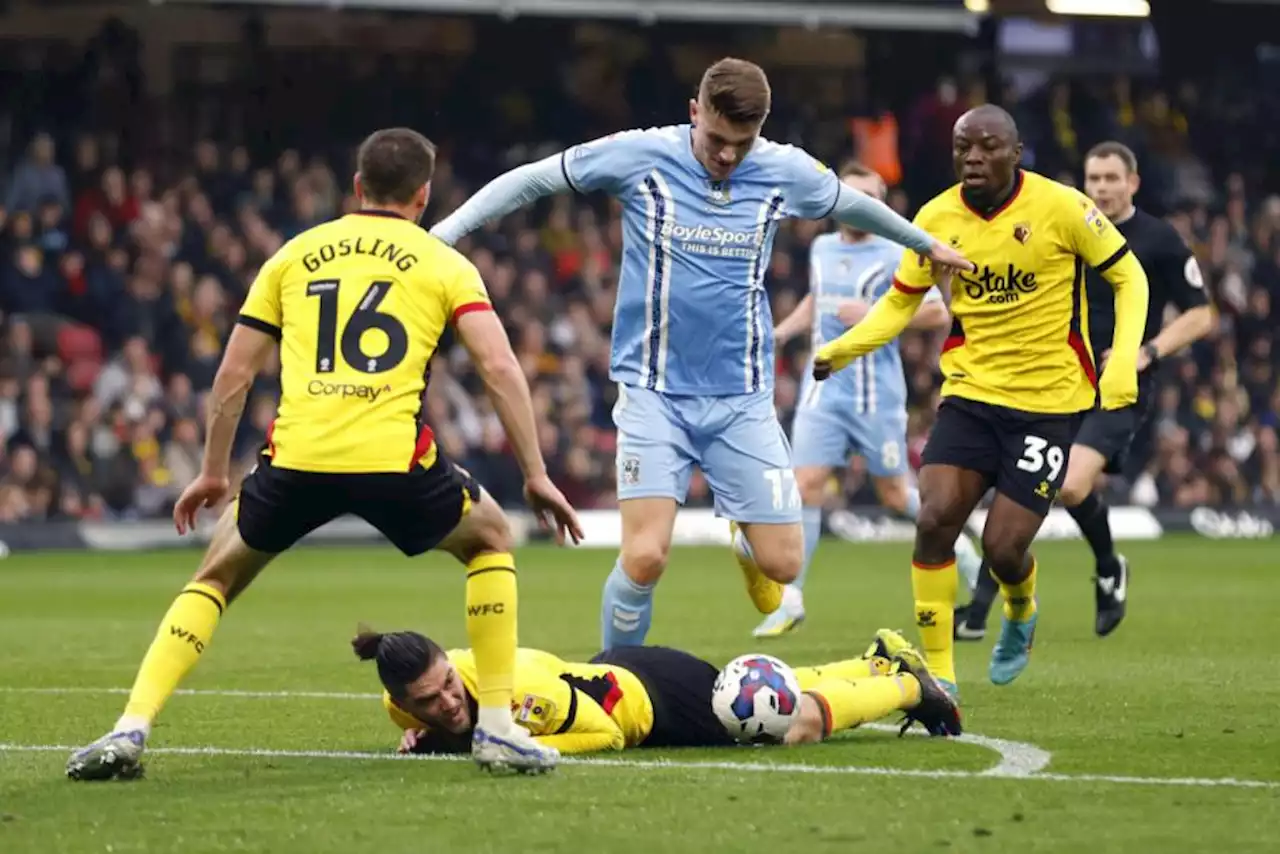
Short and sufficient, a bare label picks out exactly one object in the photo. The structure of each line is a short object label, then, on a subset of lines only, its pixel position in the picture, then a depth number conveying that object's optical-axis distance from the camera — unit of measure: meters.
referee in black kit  25.33
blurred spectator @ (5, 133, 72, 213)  50.41
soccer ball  16.20
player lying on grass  15.17
